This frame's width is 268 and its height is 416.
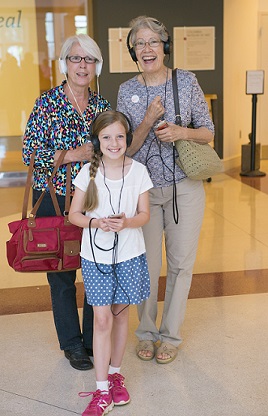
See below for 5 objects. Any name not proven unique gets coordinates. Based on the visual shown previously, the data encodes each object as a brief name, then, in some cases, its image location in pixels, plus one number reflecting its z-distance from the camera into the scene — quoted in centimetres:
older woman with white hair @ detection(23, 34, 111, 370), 303
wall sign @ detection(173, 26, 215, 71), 910
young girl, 275
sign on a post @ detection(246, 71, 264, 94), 905
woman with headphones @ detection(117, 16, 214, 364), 305
